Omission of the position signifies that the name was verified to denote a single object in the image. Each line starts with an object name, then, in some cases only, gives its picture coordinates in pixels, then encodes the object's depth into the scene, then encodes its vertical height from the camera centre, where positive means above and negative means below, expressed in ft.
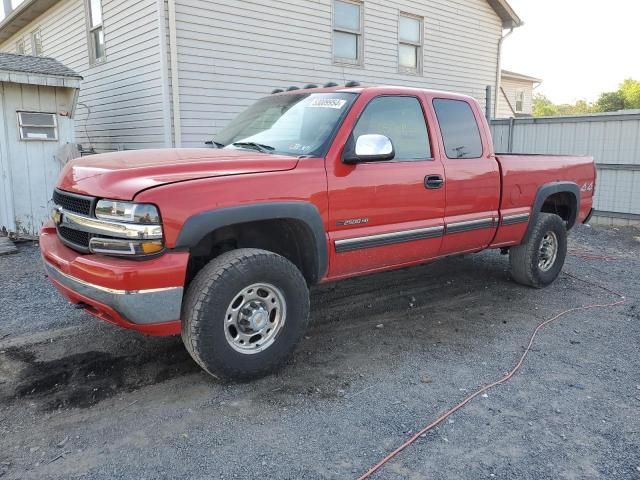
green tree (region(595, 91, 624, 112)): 112.37 +9.26
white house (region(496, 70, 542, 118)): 81.76 +8.84
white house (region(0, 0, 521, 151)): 29.81 +6.26
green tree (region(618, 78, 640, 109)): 109.81 +11.21
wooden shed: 25.34 +0.49
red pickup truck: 10.00 -1.50
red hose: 8.67 -5.15
